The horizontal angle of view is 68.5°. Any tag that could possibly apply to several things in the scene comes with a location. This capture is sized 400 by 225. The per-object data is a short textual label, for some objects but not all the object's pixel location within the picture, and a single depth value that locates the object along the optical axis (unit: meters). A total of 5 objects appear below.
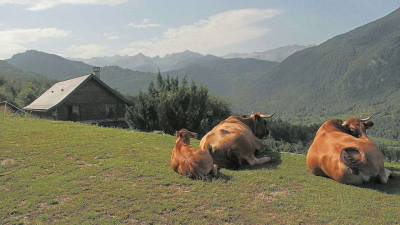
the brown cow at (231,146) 8.79
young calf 7.27
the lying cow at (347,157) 6.86
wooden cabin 31.94
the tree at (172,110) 27.67
